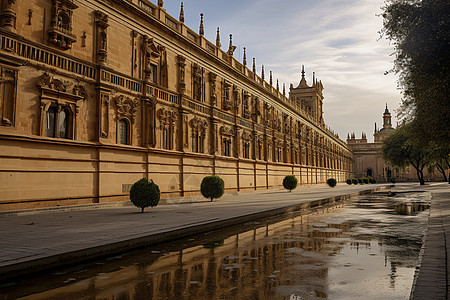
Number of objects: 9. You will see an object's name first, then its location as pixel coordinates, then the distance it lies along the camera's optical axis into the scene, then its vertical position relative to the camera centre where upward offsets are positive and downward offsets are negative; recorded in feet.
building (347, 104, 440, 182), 321.32 +17.89
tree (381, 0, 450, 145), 33.86 +13.40
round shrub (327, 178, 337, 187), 161.17 +0.24
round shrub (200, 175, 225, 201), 71.20 -0.57
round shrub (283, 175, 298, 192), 115.96 +0.35
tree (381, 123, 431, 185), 176.14 +14.51
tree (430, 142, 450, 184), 99.37 +8.12
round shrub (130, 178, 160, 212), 48.44 -1.18
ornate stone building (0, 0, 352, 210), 46.24 +14.24
